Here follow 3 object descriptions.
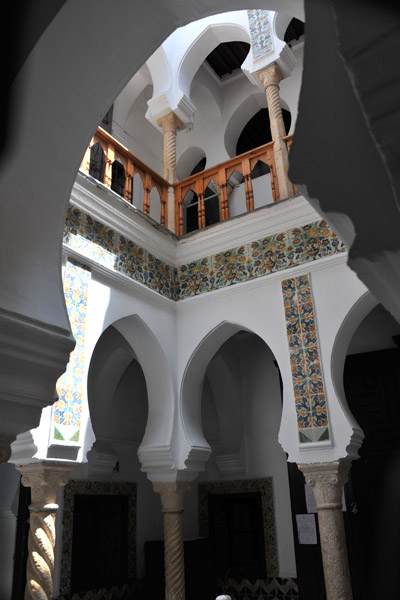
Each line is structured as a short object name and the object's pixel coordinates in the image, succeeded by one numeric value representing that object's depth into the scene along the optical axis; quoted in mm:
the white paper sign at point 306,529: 6652
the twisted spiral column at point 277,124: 6062
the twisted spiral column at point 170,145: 6825
